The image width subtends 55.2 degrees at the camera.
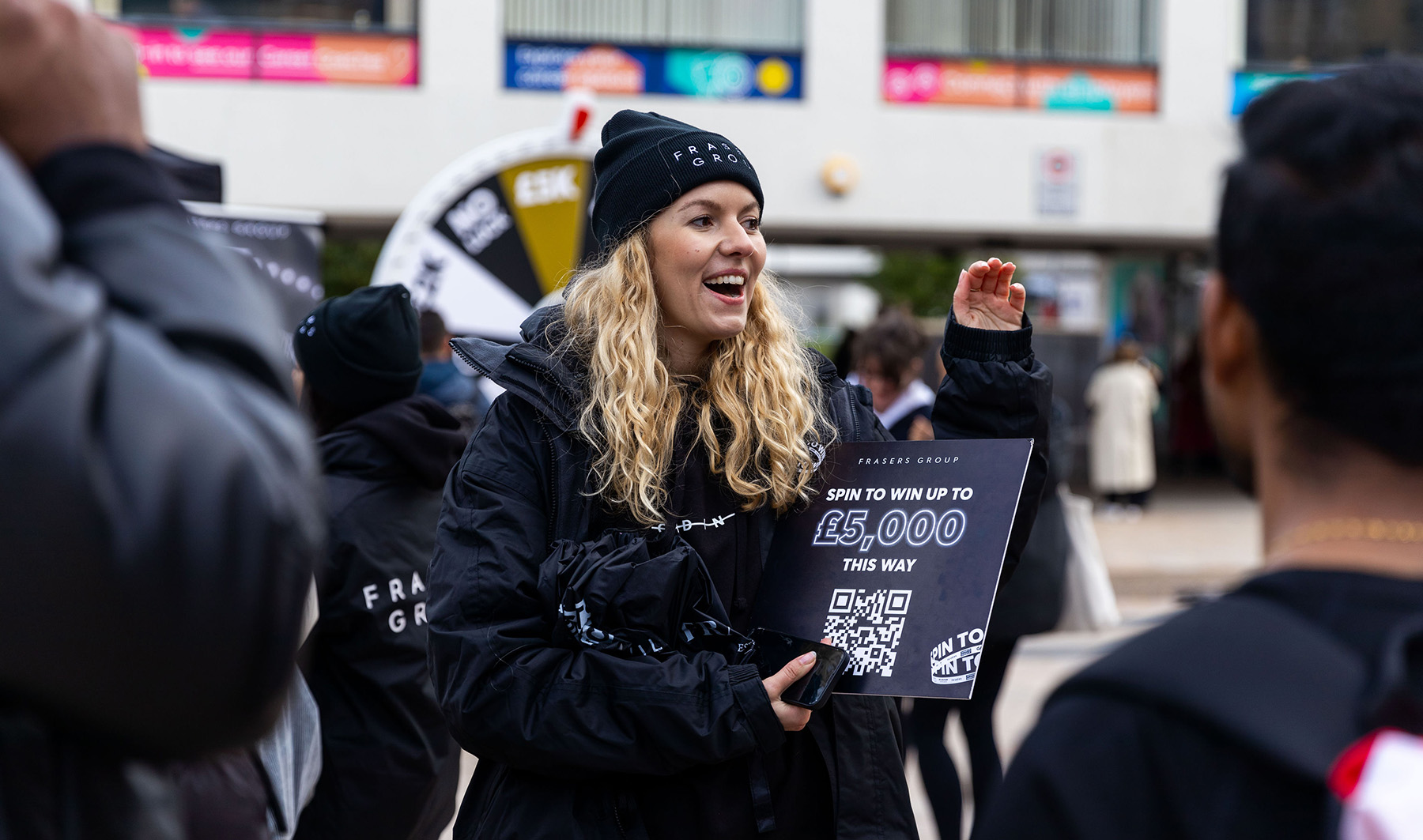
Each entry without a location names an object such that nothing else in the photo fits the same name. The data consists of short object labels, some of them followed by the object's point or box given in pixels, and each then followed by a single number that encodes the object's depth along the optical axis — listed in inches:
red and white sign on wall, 571.5
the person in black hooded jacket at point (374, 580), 122.9
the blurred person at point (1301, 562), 39.3
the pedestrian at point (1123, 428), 588.7
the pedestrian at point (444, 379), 240.4
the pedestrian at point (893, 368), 217.3
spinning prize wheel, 246.8
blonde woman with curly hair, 83.1
